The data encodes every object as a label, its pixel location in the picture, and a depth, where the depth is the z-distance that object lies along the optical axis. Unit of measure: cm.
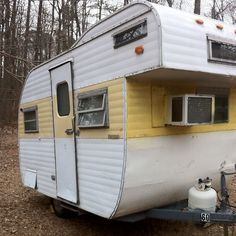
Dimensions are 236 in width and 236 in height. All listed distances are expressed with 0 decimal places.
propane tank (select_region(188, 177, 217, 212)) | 321
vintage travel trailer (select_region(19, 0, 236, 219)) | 291
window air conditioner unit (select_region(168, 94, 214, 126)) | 310
